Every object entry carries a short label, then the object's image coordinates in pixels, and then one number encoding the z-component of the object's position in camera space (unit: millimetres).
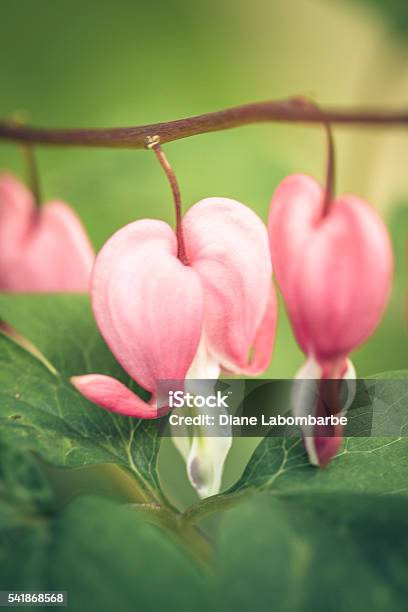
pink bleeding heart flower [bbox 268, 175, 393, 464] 230
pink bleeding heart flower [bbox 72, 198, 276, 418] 240
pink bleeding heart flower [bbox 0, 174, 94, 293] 285
